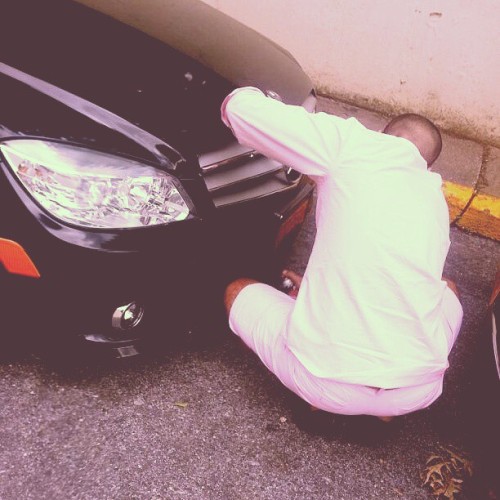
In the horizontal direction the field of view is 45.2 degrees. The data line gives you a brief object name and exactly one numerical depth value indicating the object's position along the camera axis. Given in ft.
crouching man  6.06
